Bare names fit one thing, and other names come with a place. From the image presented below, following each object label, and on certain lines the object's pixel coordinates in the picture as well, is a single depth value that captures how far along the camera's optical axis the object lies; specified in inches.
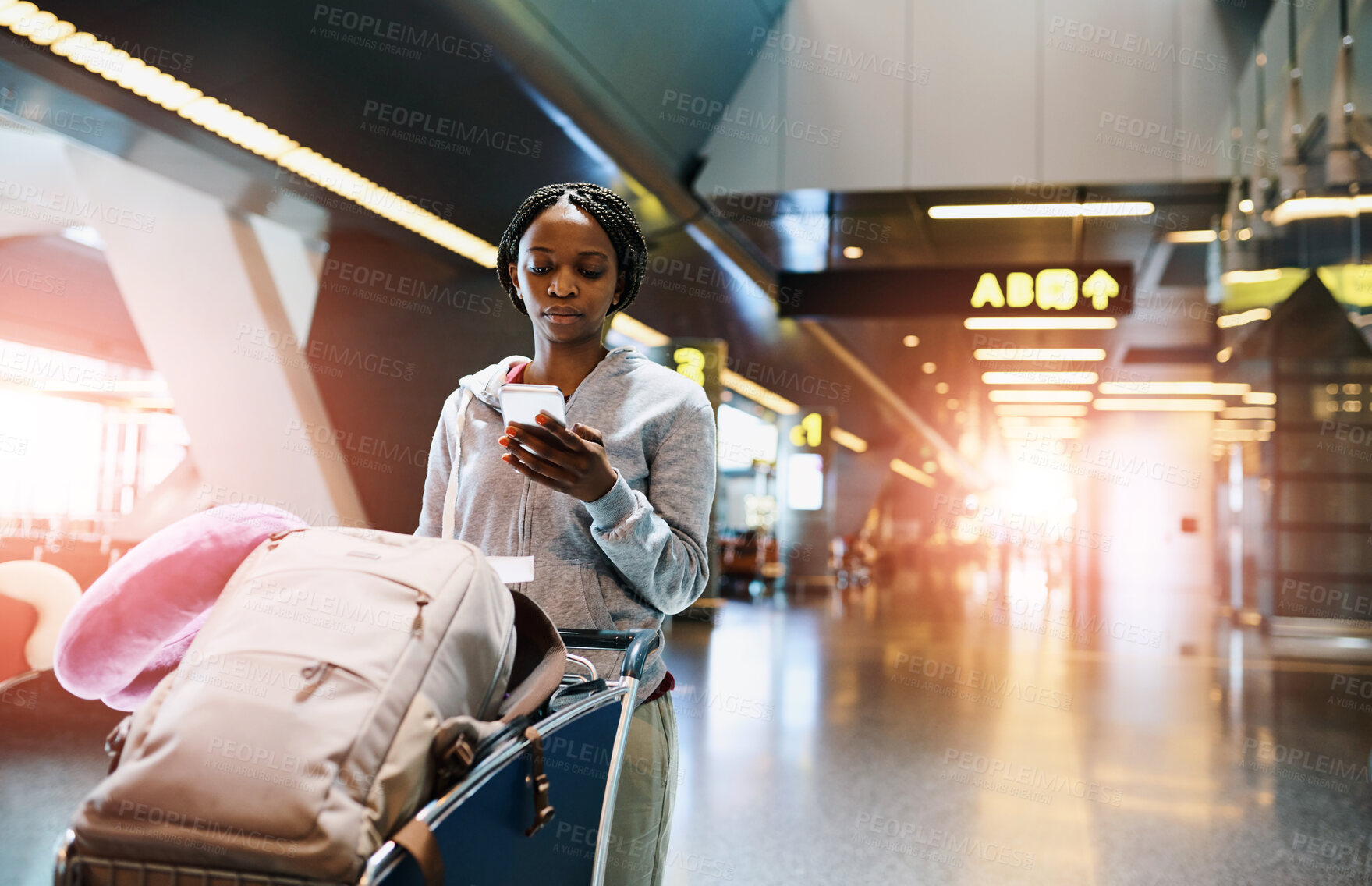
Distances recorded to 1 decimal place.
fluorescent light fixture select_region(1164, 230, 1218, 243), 344.2
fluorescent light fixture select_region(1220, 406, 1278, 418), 514.0
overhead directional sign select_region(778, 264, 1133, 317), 322.0
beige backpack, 31.2
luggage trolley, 31.9
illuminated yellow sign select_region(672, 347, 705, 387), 388.8
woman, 56.2
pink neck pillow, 44.7
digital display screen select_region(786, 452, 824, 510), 770.8
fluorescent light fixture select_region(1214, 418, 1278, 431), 514.7
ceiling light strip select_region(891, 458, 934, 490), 1467.8
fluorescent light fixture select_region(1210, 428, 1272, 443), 525.0
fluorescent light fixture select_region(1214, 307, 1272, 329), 468.1
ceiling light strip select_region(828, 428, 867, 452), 1111.0
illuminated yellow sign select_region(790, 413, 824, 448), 779.4
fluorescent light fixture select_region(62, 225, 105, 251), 221.9
